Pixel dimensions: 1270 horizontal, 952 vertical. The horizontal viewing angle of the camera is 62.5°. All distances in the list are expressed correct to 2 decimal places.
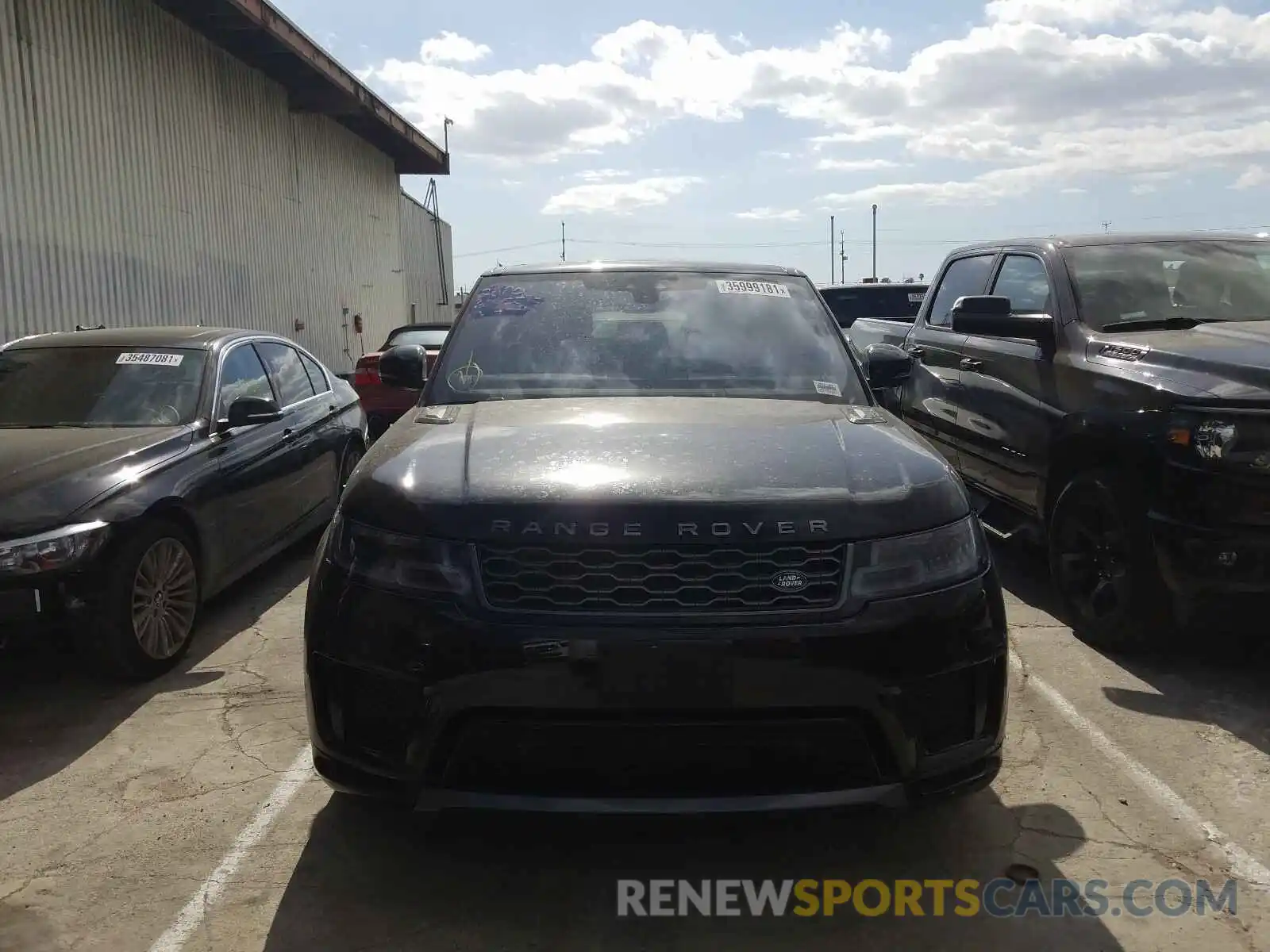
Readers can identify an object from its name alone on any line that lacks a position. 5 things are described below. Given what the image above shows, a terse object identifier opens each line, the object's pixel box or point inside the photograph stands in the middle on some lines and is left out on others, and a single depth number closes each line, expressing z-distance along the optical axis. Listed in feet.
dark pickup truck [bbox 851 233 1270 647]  13.28
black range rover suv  8.11
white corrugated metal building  34.04
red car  35.81
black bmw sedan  13.57
